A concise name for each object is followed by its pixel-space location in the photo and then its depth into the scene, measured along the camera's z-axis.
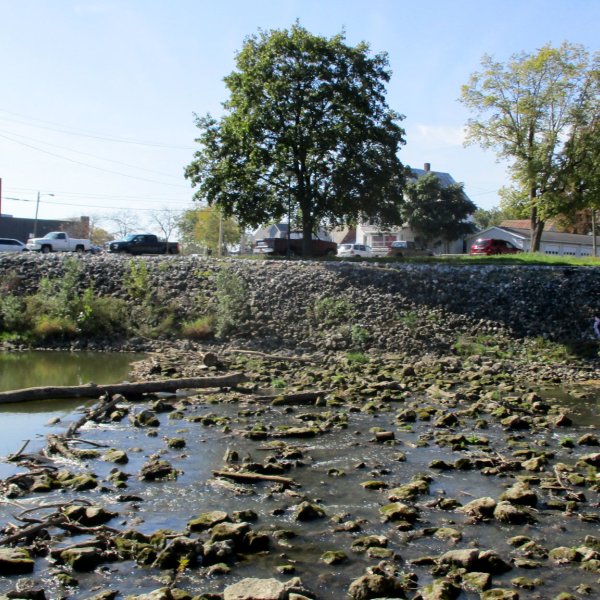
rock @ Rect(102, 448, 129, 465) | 12.67
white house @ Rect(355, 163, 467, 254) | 78.34
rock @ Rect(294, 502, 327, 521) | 9.95
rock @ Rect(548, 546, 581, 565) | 8.61
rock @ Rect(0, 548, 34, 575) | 8.20
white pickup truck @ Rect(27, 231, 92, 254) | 52.43
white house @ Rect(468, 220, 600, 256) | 79.81
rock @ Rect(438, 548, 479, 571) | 8.34
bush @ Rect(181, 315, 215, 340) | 30.47
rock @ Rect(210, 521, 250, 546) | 8.96
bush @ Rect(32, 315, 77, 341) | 32.03
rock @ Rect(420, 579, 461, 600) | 7.57
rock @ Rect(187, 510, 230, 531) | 9.47
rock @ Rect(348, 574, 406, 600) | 7.61
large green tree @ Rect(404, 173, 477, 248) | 74.06
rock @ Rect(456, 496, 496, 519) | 10.01
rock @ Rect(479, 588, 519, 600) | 7.54
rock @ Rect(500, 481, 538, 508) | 10.50
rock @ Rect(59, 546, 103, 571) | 8.33
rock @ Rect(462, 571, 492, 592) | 7.88
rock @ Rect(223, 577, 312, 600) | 7.15
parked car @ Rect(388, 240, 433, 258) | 60.69
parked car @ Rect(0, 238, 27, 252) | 49.47
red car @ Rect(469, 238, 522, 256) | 52.19
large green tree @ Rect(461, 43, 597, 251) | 50.41
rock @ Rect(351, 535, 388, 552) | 8.95
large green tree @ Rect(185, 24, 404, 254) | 40.09
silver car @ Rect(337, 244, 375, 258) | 66.38
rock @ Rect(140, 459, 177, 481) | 11.69
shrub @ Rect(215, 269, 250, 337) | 30.16
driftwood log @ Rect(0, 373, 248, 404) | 17.39
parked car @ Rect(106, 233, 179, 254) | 49.94
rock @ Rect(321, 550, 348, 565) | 8.55
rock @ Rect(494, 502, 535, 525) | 9.85
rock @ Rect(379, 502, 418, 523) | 9.91
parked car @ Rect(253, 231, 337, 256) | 48.53
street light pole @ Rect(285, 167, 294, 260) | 41.81
